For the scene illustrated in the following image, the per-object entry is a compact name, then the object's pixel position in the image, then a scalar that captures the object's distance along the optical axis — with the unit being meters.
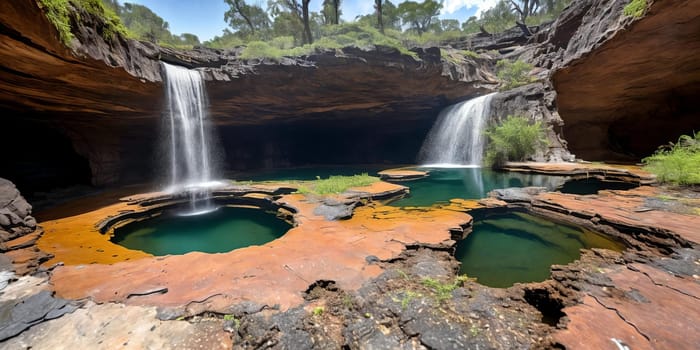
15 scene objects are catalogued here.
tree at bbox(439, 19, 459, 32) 33.72
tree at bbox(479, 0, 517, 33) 25.08
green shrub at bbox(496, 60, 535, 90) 13.55
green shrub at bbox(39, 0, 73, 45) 4.01
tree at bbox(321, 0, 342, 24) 22.02
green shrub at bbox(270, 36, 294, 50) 19.03
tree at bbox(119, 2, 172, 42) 26.31
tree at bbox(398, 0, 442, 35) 27.92
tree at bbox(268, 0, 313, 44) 16.11
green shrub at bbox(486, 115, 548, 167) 10.35
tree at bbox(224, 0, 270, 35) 23.17
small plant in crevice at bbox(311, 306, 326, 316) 1.98
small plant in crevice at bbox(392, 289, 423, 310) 2.02
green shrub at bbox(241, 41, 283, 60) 9.88
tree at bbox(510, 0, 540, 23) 24.36
